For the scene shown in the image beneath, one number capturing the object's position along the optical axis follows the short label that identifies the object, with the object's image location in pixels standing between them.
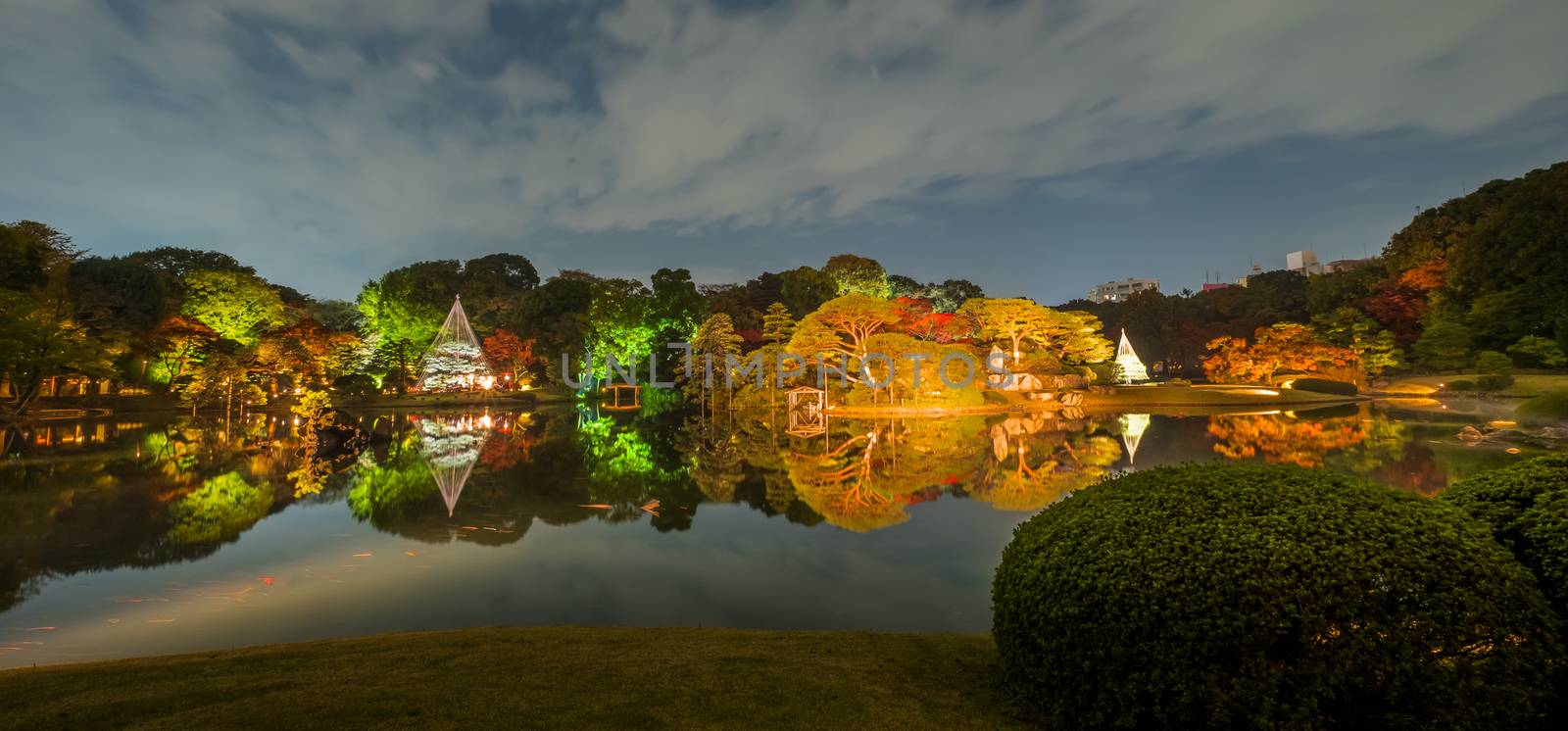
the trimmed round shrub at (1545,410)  18.14
